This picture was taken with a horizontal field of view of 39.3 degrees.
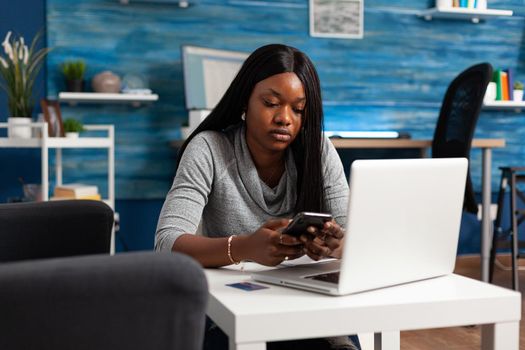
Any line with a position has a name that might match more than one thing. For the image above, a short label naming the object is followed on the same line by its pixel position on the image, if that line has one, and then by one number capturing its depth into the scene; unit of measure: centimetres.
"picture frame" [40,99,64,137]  348
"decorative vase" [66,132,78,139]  357
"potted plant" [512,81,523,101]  454
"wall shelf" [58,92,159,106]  379
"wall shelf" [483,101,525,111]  443
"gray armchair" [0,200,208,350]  81
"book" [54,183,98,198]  351
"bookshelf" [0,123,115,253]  335
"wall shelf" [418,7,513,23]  433
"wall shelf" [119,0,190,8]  398
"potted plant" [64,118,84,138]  358
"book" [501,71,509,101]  451
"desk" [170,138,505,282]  352
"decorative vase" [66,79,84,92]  382
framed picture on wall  430
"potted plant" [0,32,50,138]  348
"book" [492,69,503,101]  449
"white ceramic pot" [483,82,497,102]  444
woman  165
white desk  102
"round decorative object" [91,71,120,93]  384
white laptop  111
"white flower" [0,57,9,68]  347
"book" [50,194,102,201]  353
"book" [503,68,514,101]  450
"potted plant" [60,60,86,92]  381
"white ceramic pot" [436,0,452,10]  432
